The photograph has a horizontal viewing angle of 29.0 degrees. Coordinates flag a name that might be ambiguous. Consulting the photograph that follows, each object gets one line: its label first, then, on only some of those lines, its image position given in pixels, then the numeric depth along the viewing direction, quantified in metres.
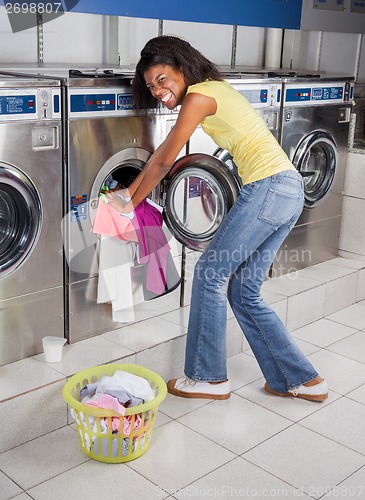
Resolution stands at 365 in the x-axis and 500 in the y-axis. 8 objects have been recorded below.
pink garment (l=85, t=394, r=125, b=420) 2.61
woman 2.86
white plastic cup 3.05
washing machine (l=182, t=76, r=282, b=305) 3.67
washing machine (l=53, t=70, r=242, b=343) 3.11
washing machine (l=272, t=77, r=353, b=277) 4.20
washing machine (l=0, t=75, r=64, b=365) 2.87
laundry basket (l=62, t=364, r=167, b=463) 2.60
